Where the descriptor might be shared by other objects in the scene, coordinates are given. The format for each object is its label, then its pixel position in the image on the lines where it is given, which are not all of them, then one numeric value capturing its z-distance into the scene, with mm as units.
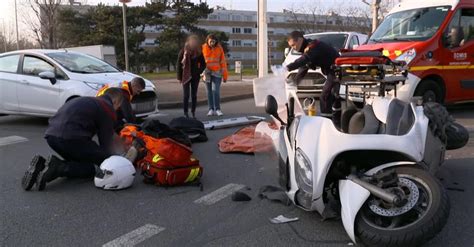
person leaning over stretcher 7500
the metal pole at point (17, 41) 49862
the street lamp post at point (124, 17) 12759
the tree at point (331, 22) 43344
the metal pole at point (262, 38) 17031
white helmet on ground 4859
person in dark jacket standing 9742
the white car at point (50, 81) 8711
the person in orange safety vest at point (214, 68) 10445
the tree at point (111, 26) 42562
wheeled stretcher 4945
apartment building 84250
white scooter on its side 3209
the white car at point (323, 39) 10023
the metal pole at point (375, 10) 20422
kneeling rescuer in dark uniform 5009
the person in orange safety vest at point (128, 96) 6527
